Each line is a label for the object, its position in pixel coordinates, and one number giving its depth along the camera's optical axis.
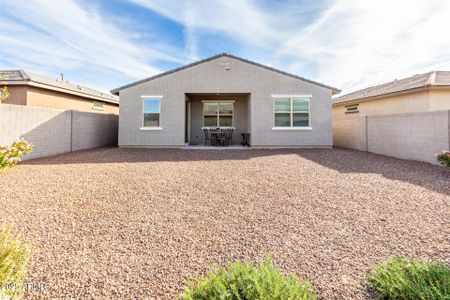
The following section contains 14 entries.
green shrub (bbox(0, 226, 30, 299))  2.01
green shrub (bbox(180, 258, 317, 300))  1.73
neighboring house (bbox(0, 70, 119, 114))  13.39
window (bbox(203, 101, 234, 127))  15.96
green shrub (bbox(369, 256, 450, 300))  2.02
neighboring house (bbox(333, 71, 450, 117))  12.12
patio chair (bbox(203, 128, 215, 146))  14.64
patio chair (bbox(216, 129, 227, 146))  14.54
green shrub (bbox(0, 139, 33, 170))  4.50
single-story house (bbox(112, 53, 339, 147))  13.56
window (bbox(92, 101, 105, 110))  19.13
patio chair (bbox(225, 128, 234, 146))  14.54
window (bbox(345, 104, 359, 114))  18.38
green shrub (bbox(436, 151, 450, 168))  7.07
